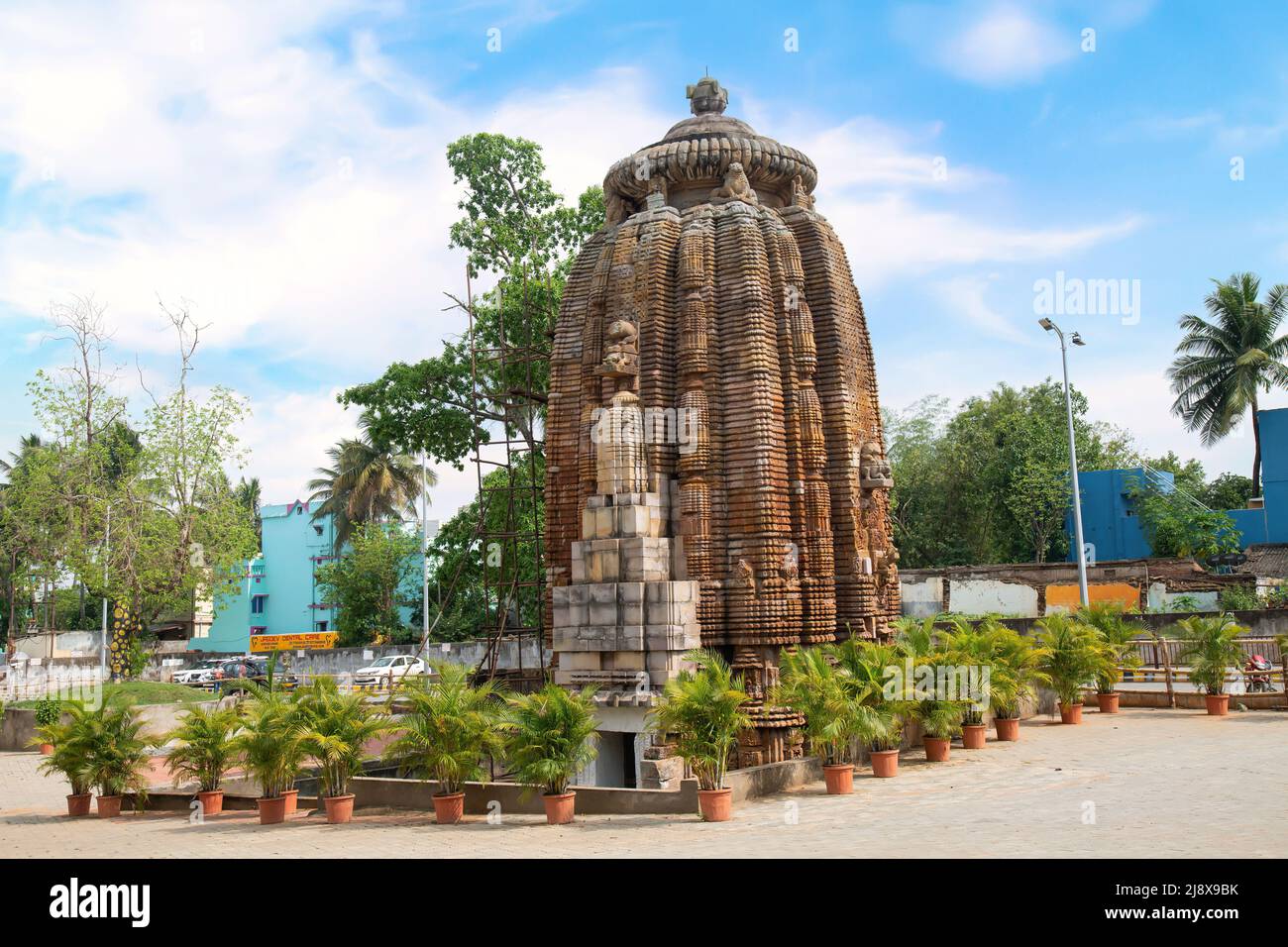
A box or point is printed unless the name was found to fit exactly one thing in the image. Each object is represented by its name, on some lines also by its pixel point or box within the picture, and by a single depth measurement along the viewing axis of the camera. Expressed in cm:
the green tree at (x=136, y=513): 3170
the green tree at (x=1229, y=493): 4672
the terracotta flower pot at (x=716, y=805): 1177
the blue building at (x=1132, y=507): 3912
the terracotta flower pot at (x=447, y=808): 1282
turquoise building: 6241
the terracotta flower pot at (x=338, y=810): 1307
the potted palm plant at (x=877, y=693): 1404
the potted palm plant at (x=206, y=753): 1447
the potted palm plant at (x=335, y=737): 1306
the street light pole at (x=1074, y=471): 2780
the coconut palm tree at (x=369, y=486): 5644
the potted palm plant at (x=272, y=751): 1334
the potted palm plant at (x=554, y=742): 1221
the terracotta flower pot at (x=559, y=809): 1220
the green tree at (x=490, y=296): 3052
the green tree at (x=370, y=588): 4947
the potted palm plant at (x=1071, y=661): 1912
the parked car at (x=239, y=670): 4238
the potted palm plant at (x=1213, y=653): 1944
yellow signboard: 4996
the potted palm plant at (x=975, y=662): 1616
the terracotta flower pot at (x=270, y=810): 1341
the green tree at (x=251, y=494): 6812
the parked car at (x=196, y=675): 4550
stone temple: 1620
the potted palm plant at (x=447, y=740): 1273
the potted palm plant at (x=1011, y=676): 1678
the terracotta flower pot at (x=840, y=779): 1320
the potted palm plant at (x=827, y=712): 1316
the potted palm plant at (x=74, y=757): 1530
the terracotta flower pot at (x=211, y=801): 1464
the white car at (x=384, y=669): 3838
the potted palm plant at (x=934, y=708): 1516
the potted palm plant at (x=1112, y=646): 2034
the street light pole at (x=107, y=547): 3148
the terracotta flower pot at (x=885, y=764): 1429
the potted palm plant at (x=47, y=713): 2417
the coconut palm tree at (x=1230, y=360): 4103
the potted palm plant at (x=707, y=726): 1184
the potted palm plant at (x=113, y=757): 1532
